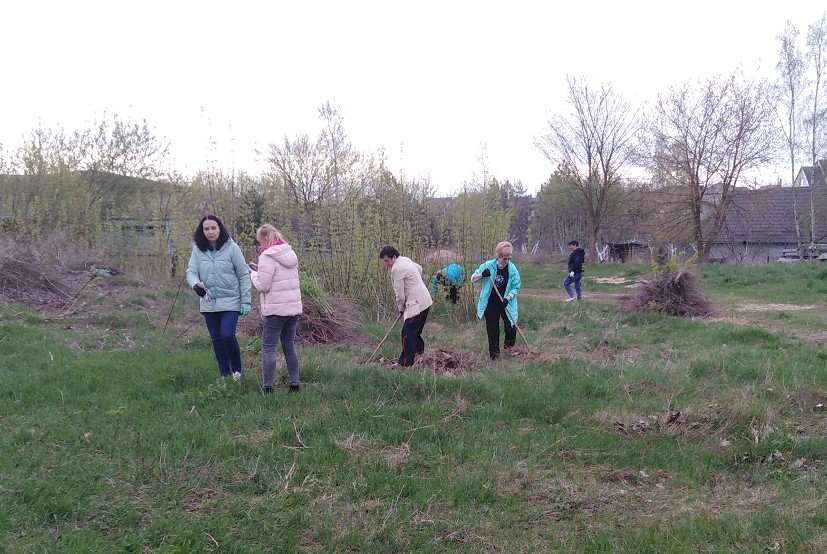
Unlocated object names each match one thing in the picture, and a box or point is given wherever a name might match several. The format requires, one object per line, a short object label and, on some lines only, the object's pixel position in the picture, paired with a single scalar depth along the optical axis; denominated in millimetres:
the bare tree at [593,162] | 27453
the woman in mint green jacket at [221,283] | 5664
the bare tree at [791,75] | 25734
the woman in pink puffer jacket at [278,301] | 5445
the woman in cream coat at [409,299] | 6637
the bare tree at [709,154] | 23844
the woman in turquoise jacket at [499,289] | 7278
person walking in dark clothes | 14445
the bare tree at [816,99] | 25188
